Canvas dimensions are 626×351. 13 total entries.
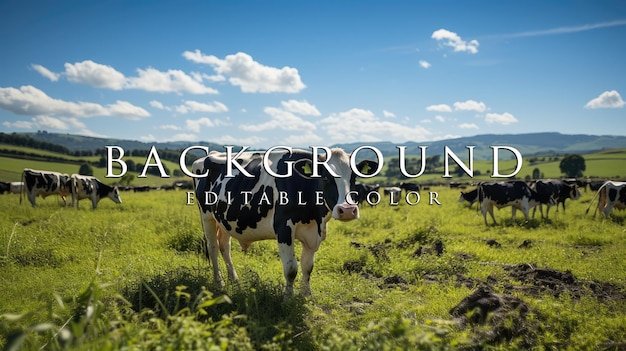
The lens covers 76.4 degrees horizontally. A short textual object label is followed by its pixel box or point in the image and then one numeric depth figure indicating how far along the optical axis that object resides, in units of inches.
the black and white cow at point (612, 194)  671.8
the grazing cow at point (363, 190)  953.7
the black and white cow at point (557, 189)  693.9
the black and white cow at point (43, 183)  794.8
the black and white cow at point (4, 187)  1258.6
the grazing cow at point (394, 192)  1084.2
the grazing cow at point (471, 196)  820.2
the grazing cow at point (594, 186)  1256.3
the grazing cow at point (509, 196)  668.7
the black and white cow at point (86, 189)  816.9
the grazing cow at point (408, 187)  1286.9
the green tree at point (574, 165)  3376.0
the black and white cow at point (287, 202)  219.3
